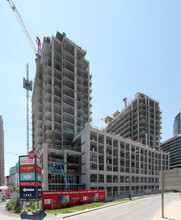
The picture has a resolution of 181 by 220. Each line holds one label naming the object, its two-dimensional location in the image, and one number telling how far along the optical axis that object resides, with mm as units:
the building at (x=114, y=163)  51562
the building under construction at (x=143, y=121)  103312
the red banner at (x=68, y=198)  25688
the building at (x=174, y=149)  120712
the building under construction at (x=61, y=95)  65725
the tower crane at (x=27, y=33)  72738
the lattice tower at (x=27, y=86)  88006
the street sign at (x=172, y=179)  14562
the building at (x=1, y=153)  190625
